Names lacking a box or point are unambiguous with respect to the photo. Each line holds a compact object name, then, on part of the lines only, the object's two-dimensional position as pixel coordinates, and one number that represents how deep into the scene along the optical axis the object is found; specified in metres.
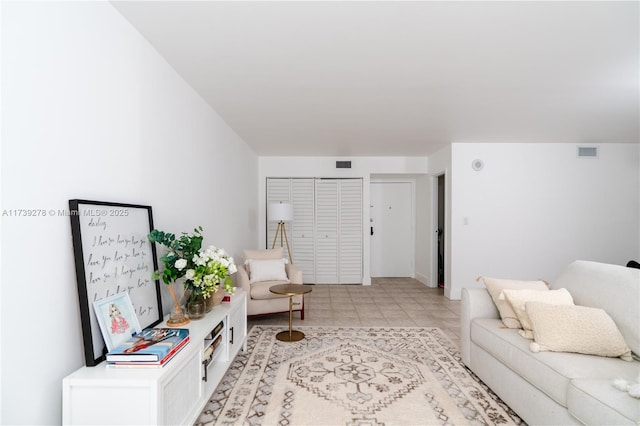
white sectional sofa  1.51
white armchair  3.73
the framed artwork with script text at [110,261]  1.47
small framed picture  1.54
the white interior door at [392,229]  6.78
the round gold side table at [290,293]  3.31
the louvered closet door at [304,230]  6.14
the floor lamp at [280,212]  5.18
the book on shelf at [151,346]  1.47
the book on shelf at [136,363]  1.47
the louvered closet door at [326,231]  6.15
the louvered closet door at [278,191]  6.11
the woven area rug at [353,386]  2.02
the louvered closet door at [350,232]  6.14
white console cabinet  1.36
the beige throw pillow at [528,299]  2.16
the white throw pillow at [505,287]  2.31
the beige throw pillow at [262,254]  4.27
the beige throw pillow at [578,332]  1.83
